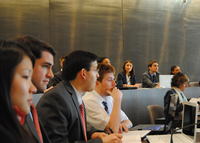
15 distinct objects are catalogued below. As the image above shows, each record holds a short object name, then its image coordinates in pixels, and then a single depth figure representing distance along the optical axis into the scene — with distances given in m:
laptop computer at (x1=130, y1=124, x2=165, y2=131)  2.05
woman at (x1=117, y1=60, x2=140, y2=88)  5.27
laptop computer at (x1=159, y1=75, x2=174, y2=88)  4.81
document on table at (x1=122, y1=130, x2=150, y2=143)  1.64
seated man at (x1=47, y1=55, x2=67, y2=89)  3.32
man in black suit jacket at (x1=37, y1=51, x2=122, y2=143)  1.33
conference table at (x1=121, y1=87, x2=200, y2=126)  3.84
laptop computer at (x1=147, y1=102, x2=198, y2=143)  1.69
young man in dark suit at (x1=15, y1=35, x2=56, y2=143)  1.29
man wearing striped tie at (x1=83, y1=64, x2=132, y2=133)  1.98
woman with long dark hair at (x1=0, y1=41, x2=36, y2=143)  0.59
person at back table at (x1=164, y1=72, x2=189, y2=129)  3.34
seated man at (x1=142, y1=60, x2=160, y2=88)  5.41
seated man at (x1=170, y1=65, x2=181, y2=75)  5.91
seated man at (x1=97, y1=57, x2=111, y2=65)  4.51
